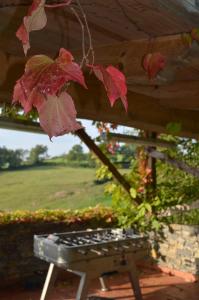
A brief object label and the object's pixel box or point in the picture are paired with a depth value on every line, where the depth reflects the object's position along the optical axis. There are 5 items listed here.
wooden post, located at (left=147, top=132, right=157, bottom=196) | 6.62
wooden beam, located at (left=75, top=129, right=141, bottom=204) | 5.47
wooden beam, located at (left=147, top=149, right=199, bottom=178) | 4.74
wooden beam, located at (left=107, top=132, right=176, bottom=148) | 4.88
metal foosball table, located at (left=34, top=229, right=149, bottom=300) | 4.11
